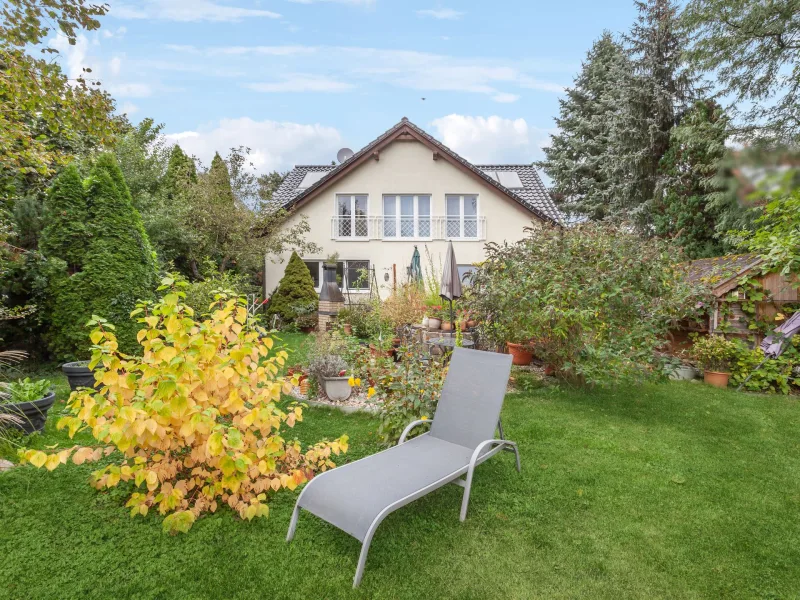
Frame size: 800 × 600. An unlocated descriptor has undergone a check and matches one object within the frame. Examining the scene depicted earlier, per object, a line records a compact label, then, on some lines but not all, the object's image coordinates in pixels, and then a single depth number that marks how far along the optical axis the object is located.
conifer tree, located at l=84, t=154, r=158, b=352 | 7.53
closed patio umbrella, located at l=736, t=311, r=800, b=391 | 7.14
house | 18.02
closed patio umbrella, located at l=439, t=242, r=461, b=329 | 7.82
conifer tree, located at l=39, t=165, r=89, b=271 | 7.53
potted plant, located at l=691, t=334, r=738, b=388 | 7.56
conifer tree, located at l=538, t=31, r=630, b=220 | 21.03
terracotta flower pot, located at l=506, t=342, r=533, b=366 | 8.84
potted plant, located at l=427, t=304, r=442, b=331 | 9.23
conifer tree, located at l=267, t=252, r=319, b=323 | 14.73
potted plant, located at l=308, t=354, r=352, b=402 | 6.21
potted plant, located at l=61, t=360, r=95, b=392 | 5.98
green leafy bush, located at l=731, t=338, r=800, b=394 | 7.14
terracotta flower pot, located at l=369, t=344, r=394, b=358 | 6.72
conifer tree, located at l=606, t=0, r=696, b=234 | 17.34
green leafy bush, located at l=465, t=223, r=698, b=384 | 6.16
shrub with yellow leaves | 3.03
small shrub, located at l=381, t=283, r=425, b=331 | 9.98
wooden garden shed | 7.49
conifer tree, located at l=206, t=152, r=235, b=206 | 14.98
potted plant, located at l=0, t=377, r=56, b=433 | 4.51
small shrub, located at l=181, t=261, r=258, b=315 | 9.91
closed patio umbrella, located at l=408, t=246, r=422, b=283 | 14.19
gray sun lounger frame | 2.96
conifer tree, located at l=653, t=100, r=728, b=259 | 15.23
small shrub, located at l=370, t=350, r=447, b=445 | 4.48
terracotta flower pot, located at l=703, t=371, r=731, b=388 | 7.51
